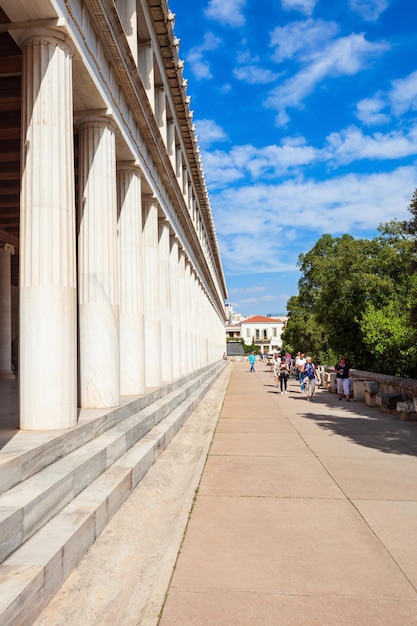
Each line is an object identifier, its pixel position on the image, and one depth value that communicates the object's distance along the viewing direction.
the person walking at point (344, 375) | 17.72
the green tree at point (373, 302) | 19.66
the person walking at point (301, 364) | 20.10
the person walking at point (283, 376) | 21.12
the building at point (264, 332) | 162.88
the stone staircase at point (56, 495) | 3.33
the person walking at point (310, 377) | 18.41
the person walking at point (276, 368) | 23.38
